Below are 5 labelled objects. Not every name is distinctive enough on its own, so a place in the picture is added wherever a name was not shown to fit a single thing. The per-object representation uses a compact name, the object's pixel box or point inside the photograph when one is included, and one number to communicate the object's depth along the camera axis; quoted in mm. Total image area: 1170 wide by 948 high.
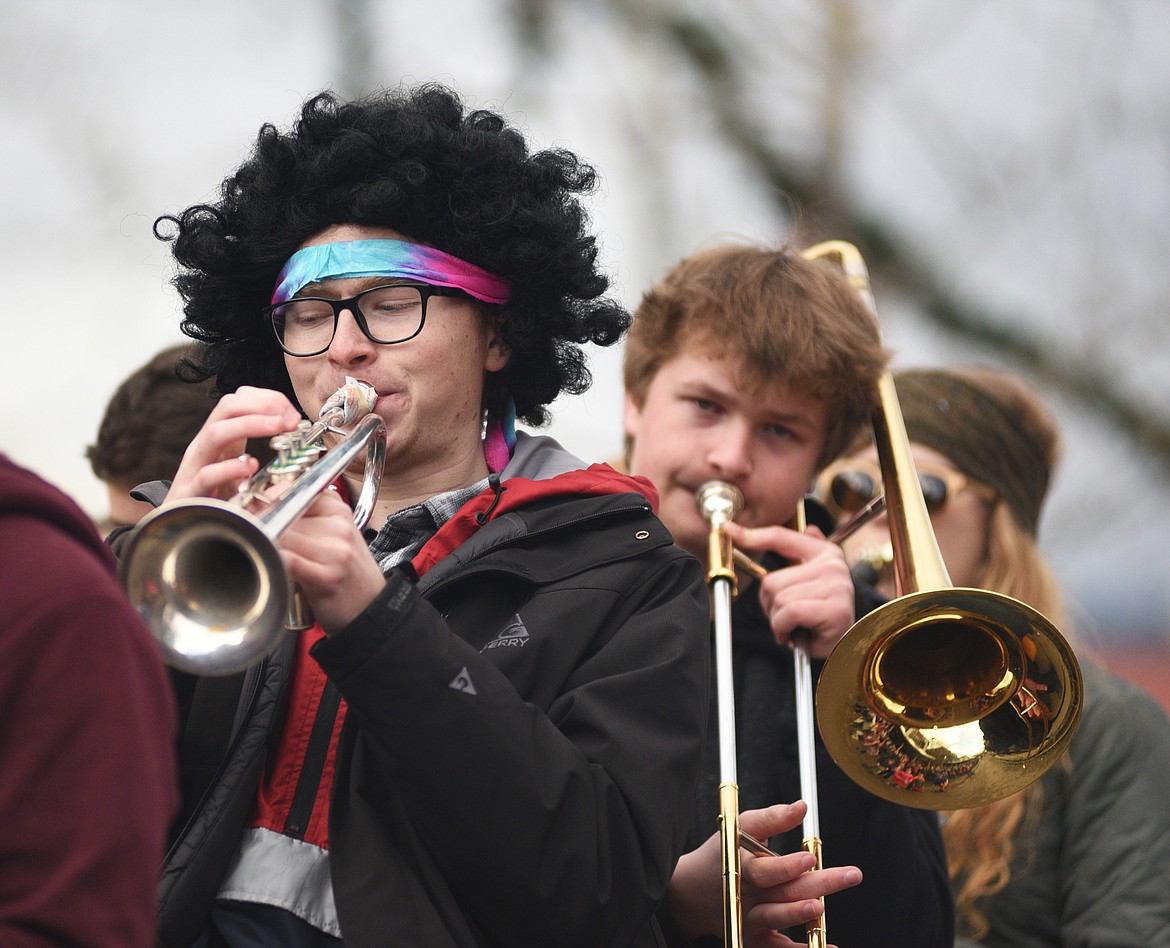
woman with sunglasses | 7230
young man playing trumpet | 4336
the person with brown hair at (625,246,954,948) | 6477
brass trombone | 6211
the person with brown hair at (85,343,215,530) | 7969
